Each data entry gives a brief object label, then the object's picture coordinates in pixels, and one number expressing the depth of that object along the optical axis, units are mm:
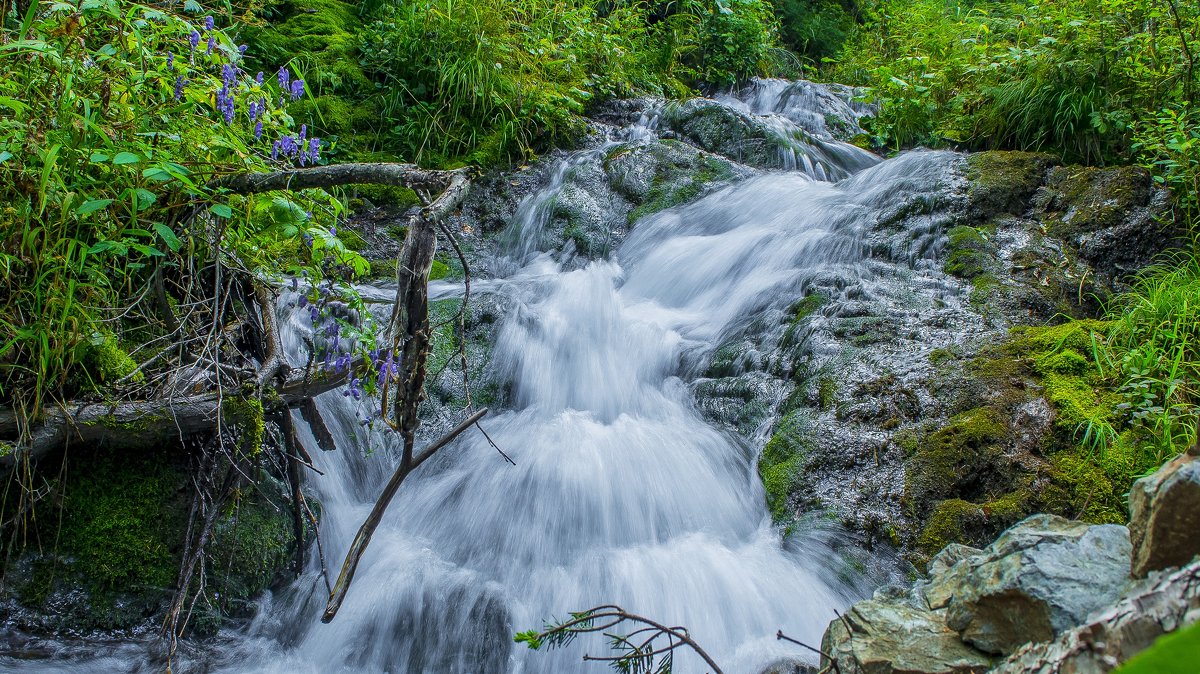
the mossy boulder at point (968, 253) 4238
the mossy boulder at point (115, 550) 2557
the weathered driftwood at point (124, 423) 2377
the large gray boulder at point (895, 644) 1789
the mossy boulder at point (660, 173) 6164
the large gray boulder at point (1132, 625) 910
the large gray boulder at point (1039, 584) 1635
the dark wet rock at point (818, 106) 7590
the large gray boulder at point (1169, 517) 1310
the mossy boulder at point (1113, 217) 4172
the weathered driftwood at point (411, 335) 1805
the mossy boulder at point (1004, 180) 4641
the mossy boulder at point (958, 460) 2979
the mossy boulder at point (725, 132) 6719
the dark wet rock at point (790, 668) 2444
